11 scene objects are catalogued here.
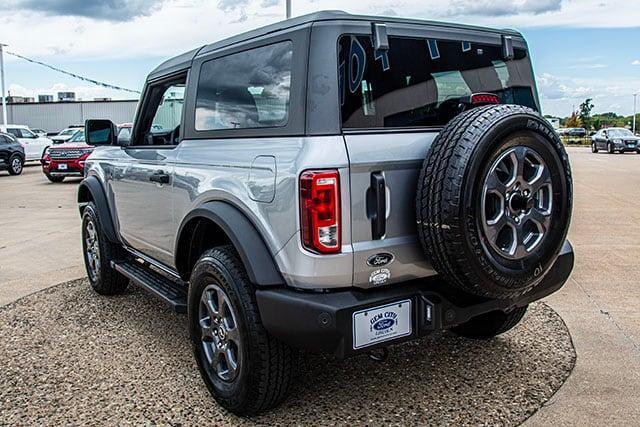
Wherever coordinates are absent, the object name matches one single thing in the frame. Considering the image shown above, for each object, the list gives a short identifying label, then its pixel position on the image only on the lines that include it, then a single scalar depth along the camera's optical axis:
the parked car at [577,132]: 71.09
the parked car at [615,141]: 31.84
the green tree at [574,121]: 98.31
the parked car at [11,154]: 21.03
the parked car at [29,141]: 25.50
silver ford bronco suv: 2.76
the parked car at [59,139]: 23.60
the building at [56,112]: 44.66
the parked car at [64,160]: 17.50
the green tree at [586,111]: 102.53
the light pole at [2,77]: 37.62
